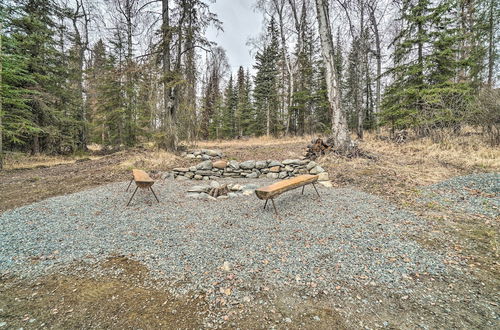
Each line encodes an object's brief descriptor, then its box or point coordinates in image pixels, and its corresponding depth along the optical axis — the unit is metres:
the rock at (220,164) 7.07
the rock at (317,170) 6.21
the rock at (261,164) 6.95
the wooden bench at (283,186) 3.66
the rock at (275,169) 6.75
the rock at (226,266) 2.32
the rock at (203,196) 5.03
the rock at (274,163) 6.79
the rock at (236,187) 5.63
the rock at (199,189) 5.35
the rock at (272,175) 6.70
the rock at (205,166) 6.96
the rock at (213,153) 8.56
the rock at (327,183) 5.42
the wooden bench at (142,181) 4.06
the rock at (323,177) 5.79
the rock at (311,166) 6.48
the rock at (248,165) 6.99
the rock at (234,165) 7.06
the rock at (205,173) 6.94
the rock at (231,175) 7.05
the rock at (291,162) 6.67
